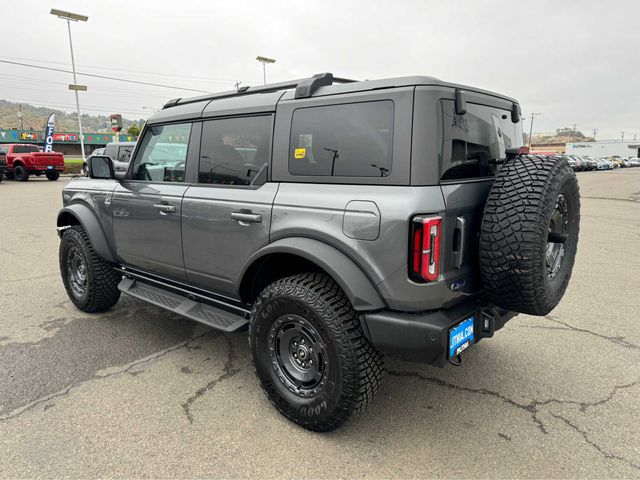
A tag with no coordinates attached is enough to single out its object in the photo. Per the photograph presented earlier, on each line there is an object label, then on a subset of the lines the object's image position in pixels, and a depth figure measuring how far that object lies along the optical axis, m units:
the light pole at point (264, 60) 34.88
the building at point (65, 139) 62.97
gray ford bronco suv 2.23
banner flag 30.66
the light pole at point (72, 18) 30.70
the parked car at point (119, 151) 16.56
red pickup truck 21.47
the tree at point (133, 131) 54.45
